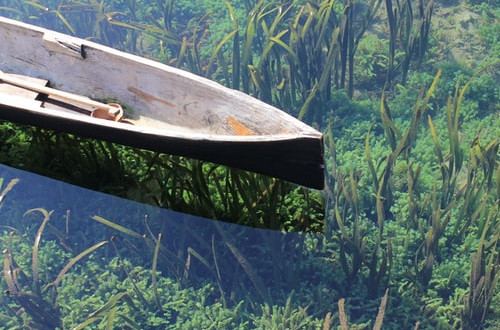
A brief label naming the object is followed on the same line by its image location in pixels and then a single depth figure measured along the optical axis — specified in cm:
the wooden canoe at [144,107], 313
